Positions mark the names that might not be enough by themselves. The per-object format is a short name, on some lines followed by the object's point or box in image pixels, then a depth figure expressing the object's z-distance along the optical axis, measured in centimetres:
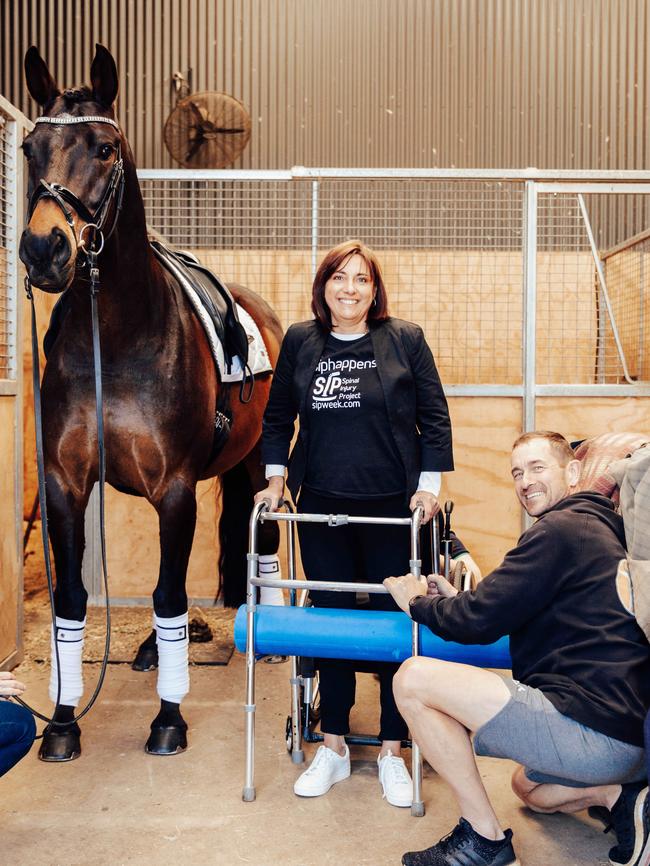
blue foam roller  212
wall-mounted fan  594
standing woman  239
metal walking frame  214
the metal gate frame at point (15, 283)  333
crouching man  168
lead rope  227
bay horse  246
